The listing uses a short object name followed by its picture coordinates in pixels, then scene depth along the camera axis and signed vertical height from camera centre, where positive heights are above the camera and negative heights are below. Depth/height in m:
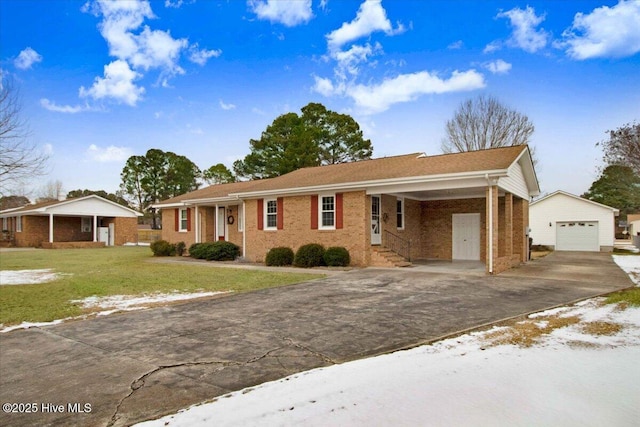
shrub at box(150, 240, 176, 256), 23.28 -1.66
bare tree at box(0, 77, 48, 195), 11.53 +2.36
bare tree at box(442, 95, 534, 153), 31.02 +7.65
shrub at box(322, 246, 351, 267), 15.21 -1.45
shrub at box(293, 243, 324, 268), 15.66 -1.44
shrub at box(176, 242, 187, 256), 23.25 -1.60
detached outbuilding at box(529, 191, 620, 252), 29.55 -0.33
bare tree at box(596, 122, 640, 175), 23.47 +4.52
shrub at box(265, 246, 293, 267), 16.55 -1.55
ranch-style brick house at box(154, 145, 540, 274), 13.70 +0.53
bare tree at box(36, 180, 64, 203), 61.14 +5.23
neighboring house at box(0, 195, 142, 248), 33.62 -0.17
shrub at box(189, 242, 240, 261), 19.53 -1.54
